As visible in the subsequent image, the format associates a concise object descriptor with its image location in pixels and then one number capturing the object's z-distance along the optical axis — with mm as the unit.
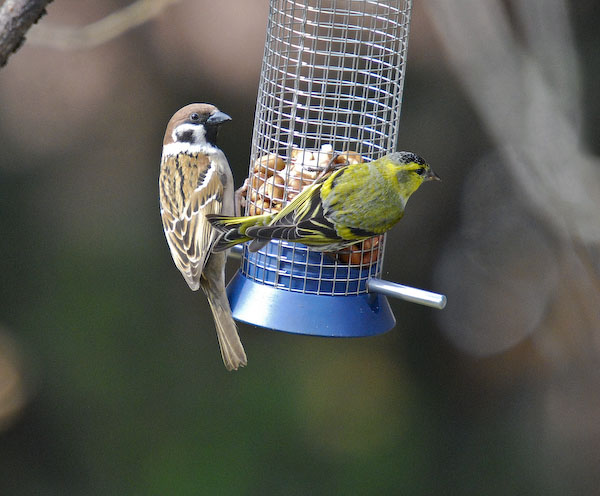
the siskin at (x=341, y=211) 8383
